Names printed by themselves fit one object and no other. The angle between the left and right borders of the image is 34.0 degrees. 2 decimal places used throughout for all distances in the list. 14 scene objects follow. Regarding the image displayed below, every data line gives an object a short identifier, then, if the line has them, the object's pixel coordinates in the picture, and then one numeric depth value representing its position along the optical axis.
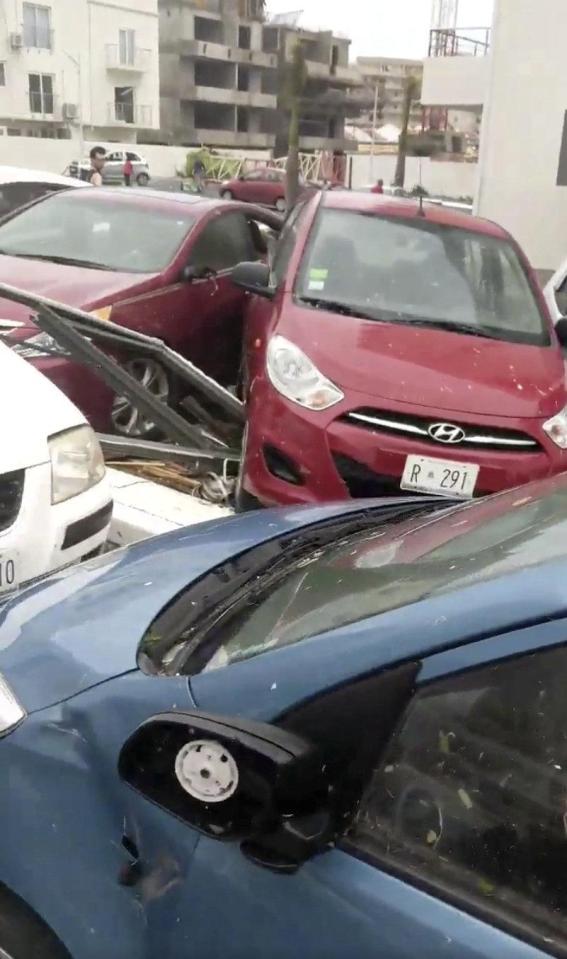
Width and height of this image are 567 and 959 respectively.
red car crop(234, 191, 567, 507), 4.04
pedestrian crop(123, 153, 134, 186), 33.66
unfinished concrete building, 56.59
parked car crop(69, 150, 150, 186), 35.06
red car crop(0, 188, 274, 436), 5.22
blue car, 1.30
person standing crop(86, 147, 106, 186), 19.38
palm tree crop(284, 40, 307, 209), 50.93
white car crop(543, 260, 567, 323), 6.30
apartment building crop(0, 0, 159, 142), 45.16
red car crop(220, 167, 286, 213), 27.64
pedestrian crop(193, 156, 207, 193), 35.87
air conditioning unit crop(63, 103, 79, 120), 48.06
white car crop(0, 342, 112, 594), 2.99
